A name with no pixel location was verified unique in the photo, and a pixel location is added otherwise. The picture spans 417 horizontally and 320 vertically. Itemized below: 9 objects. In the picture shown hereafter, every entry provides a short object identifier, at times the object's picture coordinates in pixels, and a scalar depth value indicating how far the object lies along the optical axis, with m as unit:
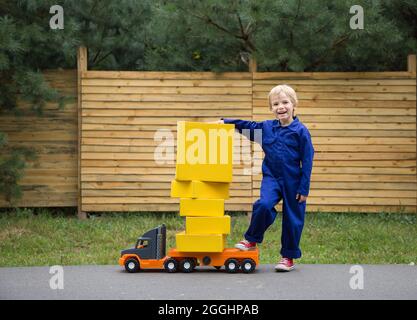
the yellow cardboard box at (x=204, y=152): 6.71
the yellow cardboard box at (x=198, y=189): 6.82
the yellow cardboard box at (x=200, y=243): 6.75
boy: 6.80
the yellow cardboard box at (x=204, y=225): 6.81
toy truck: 6.80
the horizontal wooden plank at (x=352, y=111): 11.60
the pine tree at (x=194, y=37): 10.86
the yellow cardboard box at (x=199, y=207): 6.84
